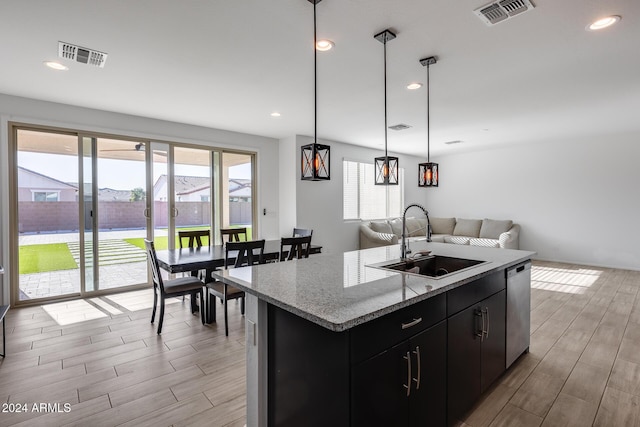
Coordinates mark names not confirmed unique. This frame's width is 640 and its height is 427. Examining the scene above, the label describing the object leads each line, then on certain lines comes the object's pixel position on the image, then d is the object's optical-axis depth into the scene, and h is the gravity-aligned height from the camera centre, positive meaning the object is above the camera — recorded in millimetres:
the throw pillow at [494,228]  7125 -451
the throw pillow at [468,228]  7586 -474
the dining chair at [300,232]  4529 -342
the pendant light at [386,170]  2922 +353
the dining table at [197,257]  3129 -500
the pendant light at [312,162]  2373 +350
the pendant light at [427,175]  3416 +347
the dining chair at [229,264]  3158 -555
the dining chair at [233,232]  4480 -318
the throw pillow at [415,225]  7863 -413
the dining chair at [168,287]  3217 -795
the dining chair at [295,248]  3418 -428
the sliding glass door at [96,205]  4102 +69
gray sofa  6723 -537
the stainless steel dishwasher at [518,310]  2406 -797
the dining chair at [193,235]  4250 -343
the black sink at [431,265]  2305 -424
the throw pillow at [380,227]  7242 -420
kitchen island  1297 -629
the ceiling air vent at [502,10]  2074 +1301
